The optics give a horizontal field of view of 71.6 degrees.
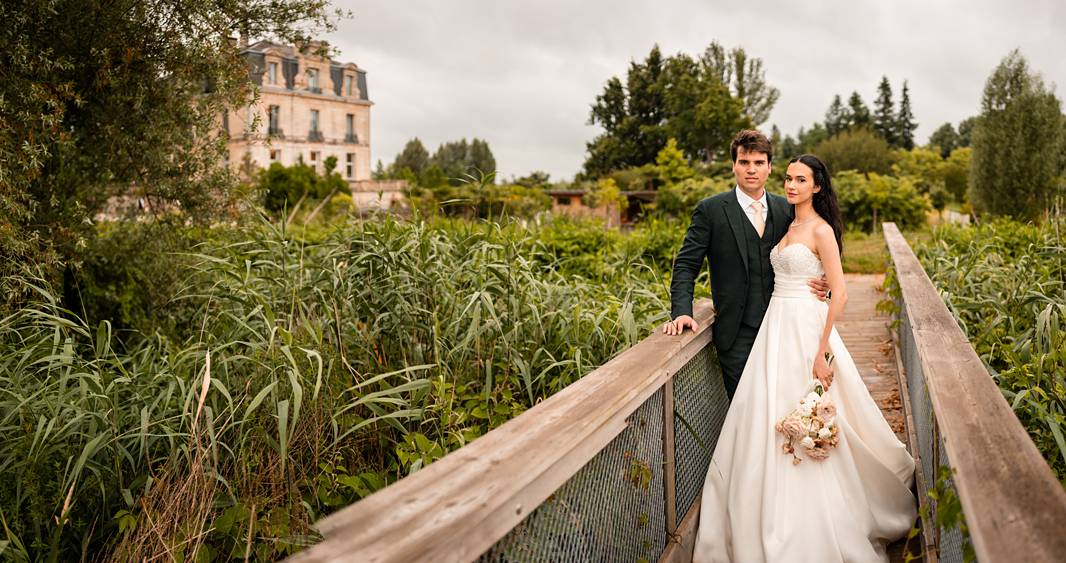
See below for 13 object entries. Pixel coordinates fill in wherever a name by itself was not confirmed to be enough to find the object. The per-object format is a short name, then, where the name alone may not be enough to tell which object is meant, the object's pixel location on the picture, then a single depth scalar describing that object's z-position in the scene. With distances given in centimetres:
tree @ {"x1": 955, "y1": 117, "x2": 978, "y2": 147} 7338
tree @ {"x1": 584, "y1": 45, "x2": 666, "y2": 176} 5106
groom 330
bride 269
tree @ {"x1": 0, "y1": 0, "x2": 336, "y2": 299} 482
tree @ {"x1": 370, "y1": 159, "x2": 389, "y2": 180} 5042
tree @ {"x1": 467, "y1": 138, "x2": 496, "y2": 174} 7457
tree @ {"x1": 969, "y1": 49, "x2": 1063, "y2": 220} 2056
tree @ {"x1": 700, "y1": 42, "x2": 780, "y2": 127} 4797
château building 4434
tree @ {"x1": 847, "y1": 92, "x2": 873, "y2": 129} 6656
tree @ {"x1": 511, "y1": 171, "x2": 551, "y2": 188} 4232
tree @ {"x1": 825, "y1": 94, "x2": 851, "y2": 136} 7044
